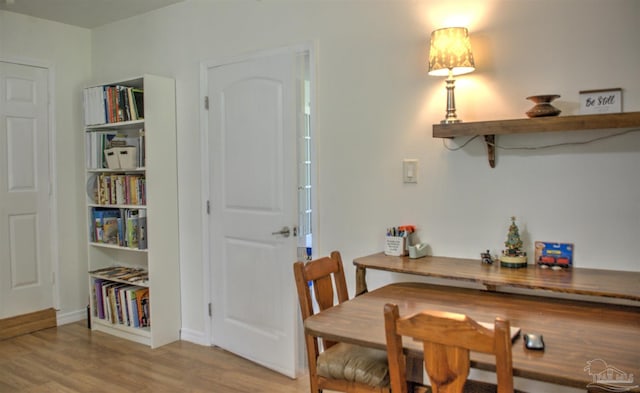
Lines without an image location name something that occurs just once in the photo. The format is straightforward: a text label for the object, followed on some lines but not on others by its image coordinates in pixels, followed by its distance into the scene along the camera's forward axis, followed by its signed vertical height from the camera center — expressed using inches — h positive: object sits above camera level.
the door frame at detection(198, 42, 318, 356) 142.9 -2.3
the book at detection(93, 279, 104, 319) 161.3 -37.3
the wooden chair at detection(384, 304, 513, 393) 53.8 -17.9
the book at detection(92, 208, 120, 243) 161.6 -11.9
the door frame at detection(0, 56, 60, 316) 166.4 -1.9
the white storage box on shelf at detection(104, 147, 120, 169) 153.2 +8.0
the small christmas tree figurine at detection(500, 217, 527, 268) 89.5 -13.1
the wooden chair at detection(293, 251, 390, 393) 75.0 -27.7
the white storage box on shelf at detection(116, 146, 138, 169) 150.6 +8.1
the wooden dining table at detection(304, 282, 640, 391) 55.5 -20.2
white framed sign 84.0 +13.3
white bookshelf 144.3 -6.3
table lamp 92.7 +24.1
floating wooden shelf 78.4 +9.2
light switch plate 106.2 +2.3
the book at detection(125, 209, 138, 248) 151.7 -14.0
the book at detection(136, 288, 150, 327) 150.7 -37.2
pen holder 103.8 -13.2
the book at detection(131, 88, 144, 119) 150.2 +24.6
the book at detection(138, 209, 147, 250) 147.5 -13.9
